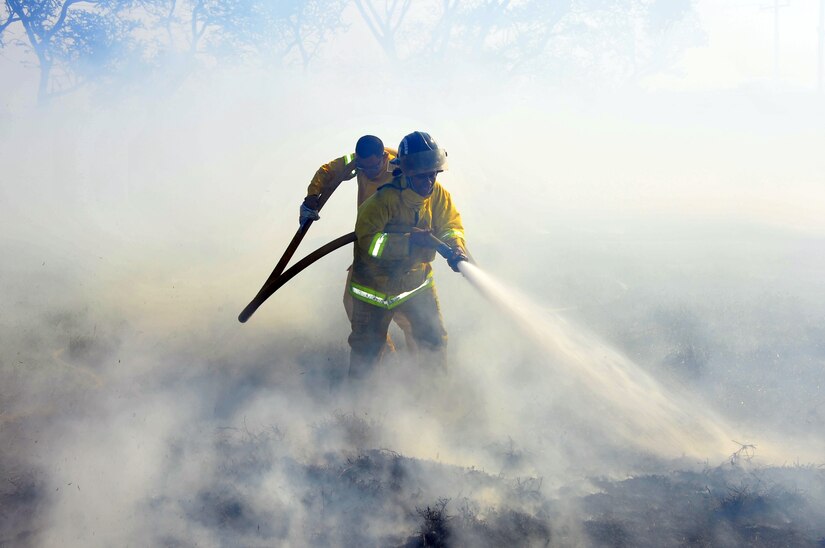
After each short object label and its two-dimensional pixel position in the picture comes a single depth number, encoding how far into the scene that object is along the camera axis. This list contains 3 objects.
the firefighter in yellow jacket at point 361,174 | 5.43
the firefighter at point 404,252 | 4.56
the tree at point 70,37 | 16.14
